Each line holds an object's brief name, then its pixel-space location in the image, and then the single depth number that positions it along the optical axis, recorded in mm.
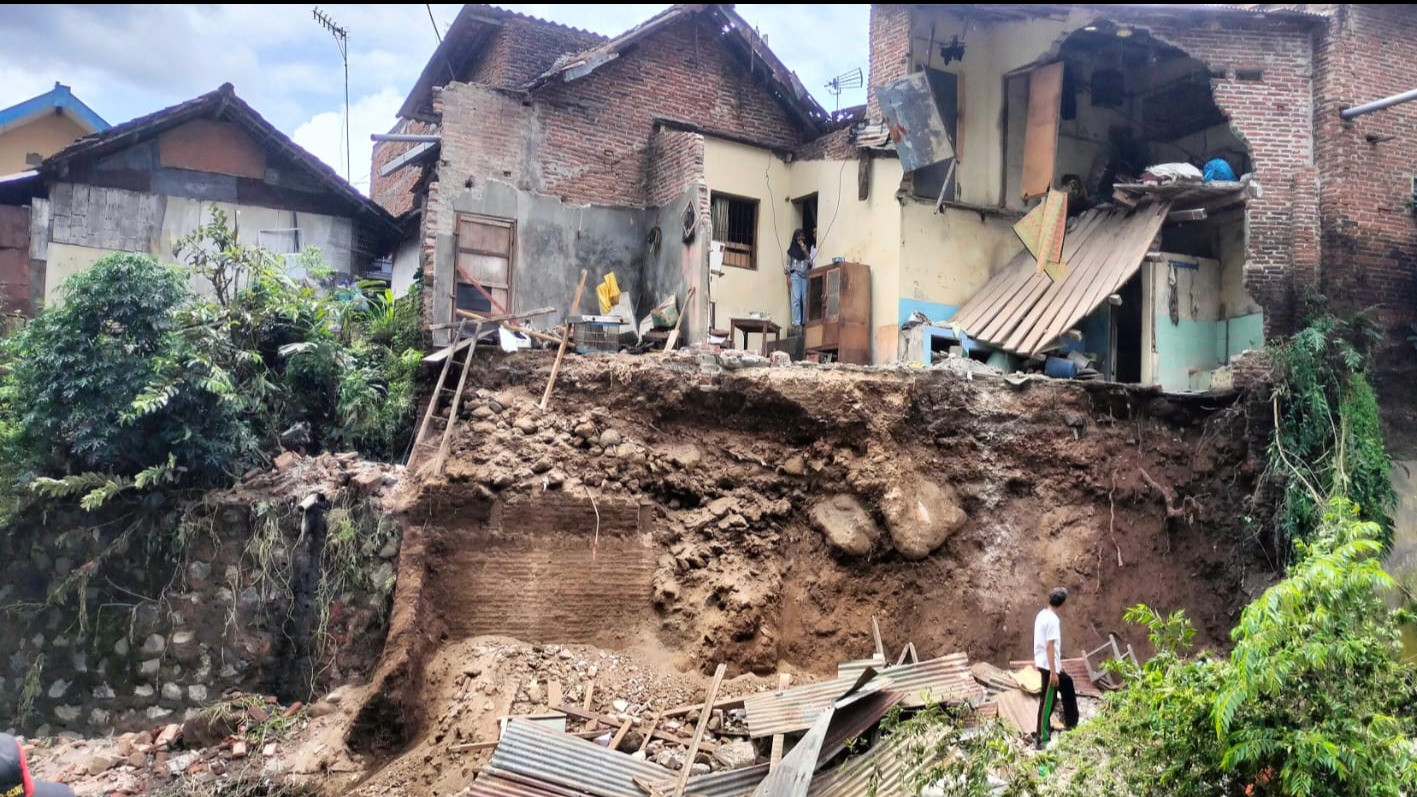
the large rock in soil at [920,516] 12594
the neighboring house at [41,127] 20828
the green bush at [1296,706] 6559
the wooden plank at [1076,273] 15148
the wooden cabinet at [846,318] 15753
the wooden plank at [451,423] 11680
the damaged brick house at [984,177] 15117
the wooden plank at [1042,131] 16188
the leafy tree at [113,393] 11781
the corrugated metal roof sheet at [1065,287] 14961
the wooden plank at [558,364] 12312
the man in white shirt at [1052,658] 9719
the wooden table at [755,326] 15922
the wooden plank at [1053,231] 15891
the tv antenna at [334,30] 20803
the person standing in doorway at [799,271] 17156
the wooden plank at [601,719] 10297
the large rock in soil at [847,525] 12477
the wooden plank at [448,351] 12688
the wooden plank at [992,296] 15633
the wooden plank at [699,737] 9578
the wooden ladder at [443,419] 11781
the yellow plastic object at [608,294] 15430
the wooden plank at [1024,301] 15227
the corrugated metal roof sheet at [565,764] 9516
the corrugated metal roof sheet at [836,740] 9266
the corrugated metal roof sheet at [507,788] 9391
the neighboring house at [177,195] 16609
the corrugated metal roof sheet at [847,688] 9523
